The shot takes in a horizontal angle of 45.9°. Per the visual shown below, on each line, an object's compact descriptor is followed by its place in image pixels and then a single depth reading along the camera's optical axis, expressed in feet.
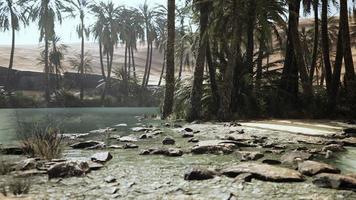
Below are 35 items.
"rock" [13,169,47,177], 24.44
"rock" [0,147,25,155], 33.63
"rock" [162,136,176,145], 38.86
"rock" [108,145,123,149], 36.48
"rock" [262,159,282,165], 27.40
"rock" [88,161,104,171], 26.05
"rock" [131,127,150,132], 54.19
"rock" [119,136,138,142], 41.60
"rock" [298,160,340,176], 23.88
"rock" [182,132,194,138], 44.98
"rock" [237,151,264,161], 29.03
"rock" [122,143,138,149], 36.47
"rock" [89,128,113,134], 52.80
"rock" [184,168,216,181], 22.97
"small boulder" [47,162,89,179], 24.00
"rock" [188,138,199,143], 39.95
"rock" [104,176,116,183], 22.79
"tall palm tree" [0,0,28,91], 169.27
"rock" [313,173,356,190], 20.77
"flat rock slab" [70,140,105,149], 37.19
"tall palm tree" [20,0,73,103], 176.14
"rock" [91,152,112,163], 28.66
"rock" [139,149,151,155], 32.53
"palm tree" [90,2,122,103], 199.72
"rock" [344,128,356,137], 45.10
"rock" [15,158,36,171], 26.04
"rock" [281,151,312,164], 27.97
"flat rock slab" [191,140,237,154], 32.55
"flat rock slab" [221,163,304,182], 22.43
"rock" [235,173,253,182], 22.56
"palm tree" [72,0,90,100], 191.16
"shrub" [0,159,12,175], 25.15
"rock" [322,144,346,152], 33.12
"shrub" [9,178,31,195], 20.22
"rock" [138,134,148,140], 44.33
